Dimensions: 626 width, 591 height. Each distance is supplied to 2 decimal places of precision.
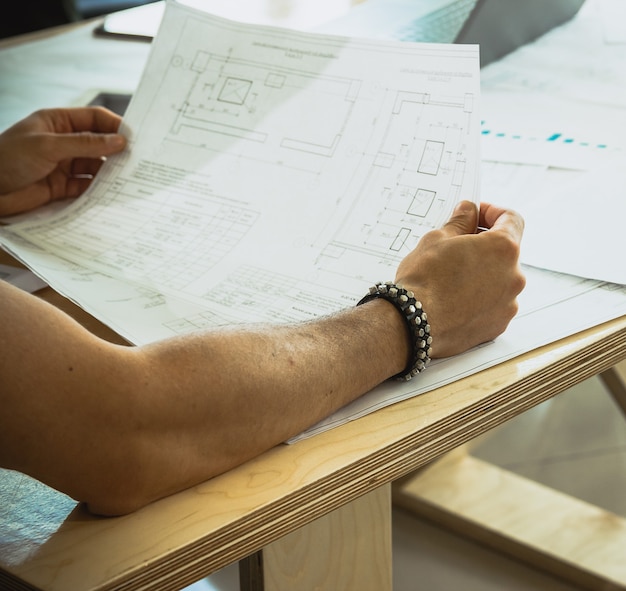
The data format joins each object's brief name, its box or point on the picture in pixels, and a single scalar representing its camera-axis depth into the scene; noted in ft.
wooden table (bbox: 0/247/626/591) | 1.84
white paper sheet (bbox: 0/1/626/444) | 2.67
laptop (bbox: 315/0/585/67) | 4.52
